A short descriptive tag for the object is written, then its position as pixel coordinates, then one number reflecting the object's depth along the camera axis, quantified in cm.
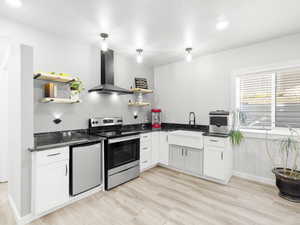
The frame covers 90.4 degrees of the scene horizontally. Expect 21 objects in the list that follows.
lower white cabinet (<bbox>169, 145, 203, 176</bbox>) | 305
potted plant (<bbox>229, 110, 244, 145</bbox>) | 291
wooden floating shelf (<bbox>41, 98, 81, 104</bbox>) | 226
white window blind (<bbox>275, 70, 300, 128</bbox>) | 265
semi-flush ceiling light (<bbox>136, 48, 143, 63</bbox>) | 313
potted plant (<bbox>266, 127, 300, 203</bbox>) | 225
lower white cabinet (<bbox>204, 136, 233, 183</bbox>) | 277
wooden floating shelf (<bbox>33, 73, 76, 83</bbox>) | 218
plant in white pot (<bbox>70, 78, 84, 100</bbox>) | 261
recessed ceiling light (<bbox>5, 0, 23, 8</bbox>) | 177
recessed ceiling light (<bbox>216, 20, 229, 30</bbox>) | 221
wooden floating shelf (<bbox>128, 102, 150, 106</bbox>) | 376
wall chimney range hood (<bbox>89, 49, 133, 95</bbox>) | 304
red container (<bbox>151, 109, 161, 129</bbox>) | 409
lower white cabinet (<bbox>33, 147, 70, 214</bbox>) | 185
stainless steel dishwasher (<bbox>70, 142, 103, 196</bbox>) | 216
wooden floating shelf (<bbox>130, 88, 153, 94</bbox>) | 372
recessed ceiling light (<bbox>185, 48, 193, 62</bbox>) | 305
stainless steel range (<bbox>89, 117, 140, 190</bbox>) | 255
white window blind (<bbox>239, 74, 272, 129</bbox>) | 294
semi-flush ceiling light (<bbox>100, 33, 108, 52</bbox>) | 245
